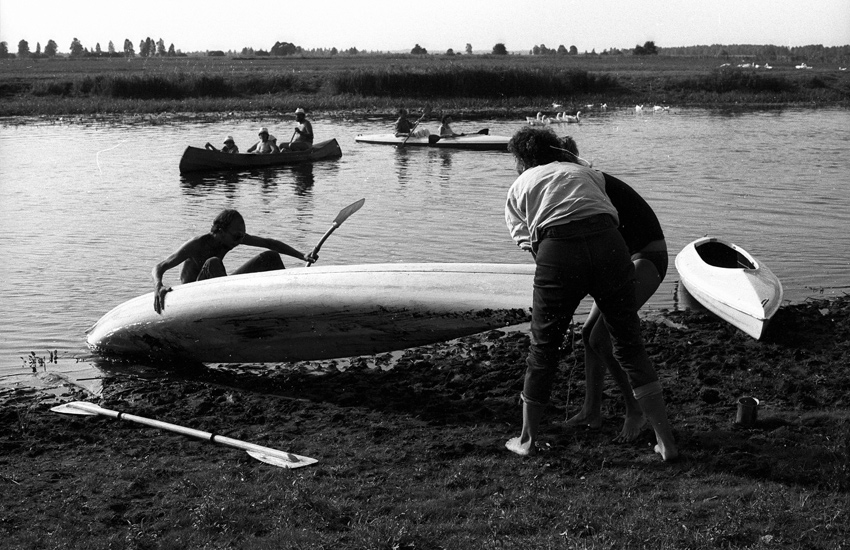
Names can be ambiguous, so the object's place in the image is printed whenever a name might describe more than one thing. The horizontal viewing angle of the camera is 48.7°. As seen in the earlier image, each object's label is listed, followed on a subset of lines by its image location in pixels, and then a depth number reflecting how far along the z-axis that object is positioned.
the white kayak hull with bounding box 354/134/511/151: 25.45
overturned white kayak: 7.35
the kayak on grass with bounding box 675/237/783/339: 8.08
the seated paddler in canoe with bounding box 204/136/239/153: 22.31
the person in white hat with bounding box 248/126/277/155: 22.53
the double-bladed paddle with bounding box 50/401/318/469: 5.28
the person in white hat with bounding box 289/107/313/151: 22.97
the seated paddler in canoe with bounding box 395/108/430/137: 26.73
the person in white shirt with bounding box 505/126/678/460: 4.81
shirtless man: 7.91
